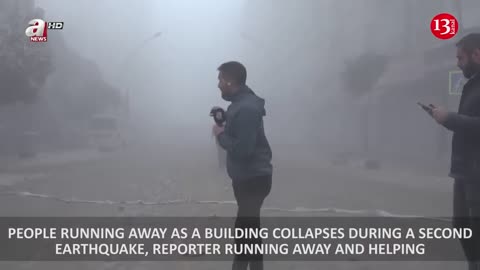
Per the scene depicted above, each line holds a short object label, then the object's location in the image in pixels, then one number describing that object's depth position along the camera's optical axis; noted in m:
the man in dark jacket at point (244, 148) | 3.07
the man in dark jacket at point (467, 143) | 2.89
